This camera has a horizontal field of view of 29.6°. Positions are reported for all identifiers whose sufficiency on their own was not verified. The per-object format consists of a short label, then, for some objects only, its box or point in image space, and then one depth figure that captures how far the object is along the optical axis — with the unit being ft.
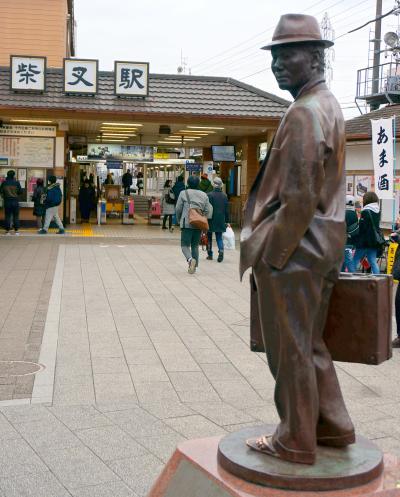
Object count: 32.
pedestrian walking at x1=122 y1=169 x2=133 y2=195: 112.88
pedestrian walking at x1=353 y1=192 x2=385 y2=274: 40.37
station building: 72.90
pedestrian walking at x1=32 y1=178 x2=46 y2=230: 72.64
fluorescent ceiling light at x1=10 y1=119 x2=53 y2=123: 75.51
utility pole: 97.16
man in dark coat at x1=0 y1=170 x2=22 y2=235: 70.18
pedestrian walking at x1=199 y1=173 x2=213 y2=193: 71.15
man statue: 11.12
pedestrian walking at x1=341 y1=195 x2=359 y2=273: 41.60
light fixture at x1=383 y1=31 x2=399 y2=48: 90.68
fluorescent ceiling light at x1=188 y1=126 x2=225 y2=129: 78.88
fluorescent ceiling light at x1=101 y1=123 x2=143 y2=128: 79.70
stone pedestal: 11.12
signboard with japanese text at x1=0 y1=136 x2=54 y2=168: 76.95
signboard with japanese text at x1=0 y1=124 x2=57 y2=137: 76.89
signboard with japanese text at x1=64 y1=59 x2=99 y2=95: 73.20
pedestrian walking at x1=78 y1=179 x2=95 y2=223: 92.89
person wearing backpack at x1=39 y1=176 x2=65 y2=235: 69.56
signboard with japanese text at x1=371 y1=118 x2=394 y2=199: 44.01
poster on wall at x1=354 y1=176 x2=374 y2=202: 62.03
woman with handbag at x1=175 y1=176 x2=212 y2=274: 45.32
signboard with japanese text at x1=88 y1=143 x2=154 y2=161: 93.25
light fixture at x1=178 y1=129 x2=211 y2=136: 84.64
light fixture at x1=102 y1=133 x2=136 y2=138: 95.41
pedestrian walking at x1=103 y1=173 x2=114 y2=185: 106.63
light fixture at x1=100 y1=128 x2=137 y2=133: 87.10
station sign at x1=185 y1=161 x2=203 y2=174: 94.58
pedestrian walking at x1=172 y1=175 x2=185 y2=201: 76.95
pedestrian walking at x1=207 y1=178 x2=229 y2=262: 54.24
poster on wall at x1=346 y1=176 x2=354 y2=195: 64.28
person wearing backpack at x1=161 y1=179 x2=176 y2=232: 80.48
